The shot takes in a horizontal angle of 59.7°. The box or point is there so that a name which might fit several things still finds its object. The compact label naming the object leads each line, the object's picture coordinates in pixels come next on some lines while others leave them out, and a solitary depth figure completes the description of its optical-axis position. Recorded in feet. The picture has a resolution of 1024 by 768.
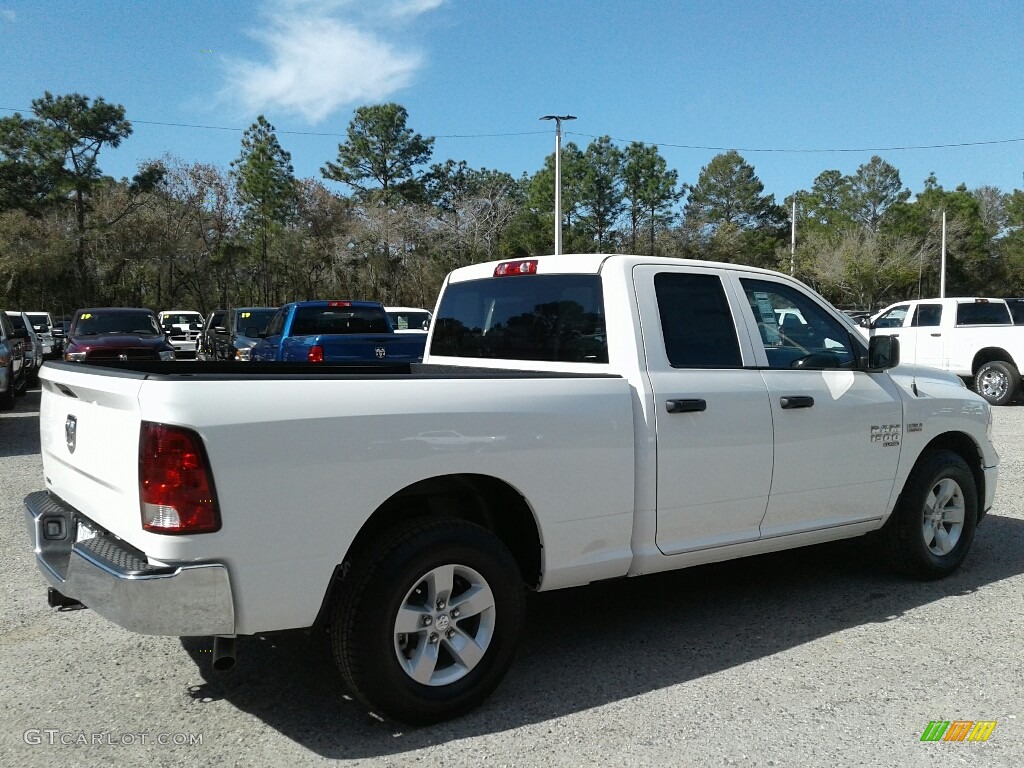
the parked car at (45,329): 82.72
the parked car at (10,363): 44.30
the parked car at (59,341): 74.14
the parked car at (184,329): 107.65
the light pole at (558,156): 93.20
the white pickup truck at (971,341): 52.85
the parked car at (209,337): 80.79
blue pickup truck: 40.91
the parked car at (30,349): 62.34
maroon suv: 48.32
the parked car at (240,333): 65.16
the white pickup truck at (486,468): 10.25
